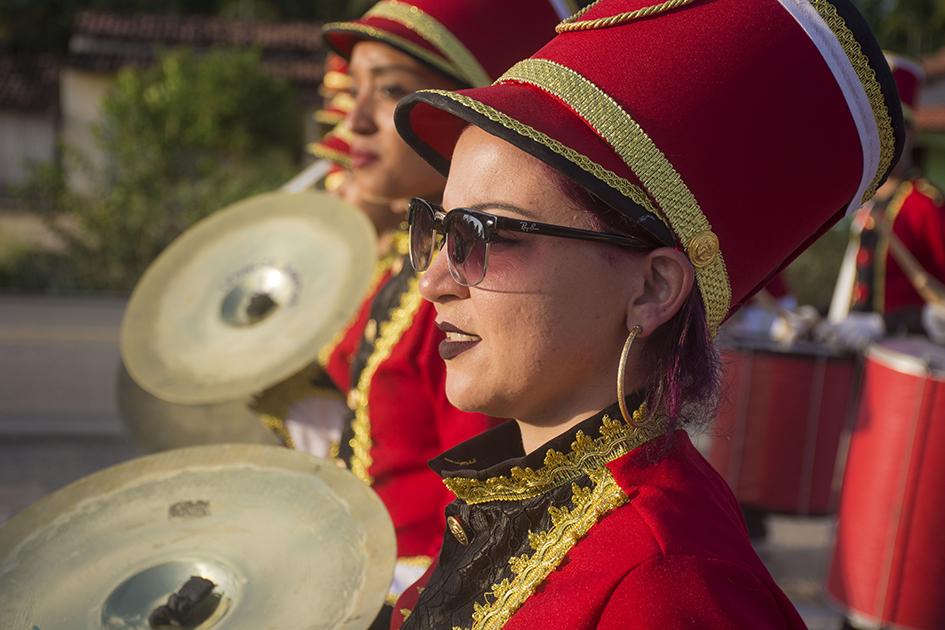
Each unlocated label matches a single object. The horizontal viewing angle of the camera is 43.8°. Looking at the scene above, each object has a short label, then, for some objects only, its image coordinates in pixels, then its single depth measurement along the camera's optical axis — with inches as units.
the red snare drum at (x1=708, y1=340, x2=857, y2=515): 200.8
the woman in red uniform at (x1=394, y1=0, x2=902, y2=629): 58.1
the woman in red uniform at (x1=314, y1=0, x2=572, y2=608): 99.3
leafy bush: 506.0
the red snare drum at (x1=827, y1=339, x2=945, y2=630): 159.8
